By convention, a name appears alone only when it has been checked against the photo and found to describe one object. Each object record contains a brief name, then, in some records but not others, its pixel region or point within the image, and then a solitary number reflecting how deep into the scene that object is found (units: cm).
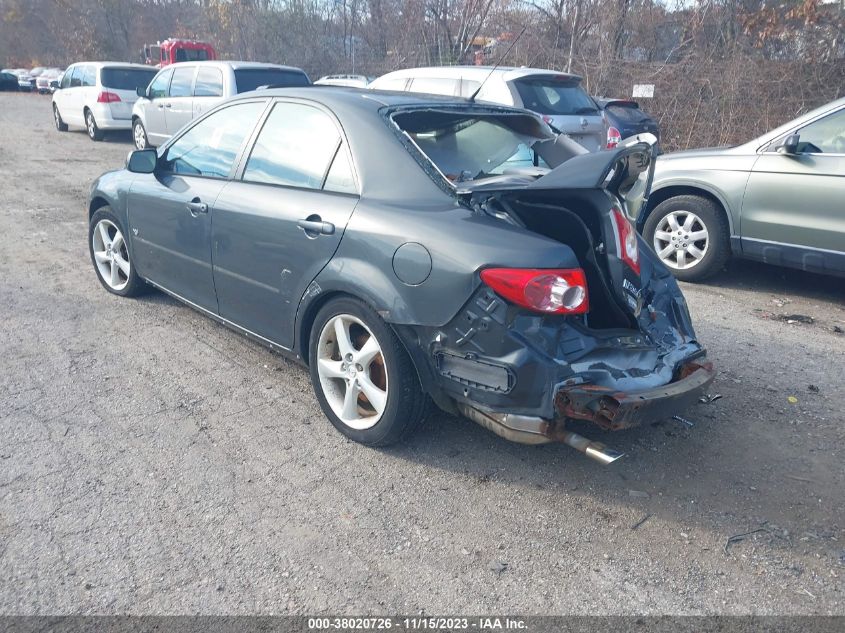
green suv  560
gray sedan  296
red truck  2592
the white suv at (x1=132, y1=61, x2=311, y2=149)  1191
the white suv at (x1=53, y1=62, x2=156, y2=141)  1616
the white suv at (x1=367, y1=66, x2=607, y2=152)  880
